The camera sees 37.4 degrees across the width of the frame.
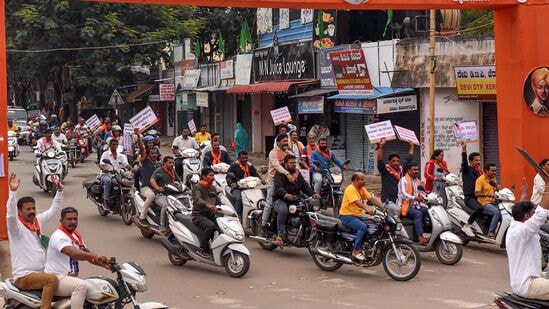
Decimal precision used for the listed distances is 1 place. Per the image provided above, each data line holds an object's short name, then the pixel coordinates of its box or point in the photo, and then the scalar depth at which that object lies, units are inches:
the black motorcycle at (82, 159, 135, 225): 609.6
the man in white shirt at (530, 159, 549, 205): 466.9
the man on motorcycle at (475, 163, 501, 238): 483.0
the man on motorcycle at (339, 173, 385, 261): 420.5
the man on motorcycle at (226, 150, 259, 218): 546.6
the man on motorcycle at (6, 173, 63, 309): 289.4
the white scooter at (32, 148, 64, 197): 775.7
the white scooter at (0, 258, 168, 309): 283.9
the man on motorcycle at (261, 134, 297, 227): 491.5
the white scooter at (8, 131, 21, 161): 1233.6
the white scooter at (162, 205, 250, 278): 425.4
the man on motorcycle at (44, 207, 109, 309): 283.6
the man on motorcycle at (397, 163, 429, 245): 458.9
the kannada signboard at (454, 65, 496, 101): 741.9
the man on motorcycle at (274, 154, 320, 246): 476.0
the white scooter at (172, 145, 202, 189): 712.4
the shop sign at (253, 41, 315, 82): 1059.3
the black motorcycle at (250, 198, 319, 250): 469.4
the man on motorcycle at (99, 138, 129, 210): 626.8
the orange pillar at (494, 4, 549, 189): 580.4
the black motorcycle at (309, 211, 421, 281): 409.4
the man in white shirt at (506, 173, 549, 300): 271.4
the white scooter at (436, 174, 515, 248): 464.8
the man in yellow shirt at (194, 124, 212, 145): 831.0
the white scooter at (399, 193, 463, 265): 447.8
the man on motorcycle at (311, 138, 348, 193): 607.8
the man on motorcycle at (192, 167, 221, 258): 438.0
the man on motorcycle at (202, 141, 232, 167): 659.4
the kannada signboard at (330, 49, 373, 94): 902.4
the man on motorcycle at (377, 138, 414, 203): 500.4
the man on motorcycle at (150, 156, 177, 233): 516.4
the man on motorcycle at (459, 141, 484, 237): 482.2
